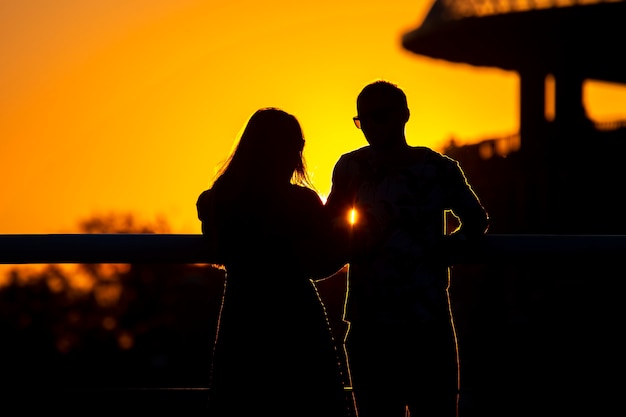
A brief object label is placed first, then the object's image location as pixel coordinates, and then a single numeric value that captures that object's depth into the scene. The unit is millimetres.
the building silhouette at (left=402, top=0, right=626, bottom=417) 85437
